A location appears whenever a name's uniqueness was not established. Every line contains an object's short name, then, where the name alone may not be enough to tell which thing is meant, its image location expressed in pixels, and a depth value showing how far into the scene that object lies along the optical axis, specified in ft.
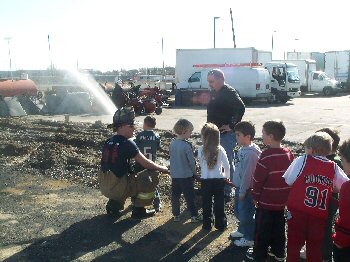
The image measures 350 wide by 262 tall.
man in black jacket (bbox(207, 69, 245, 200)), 21.16
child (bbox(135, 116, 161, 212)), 21.08
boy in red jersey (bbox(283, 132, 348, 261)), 12.62
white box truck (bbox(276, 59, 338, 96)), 118.73
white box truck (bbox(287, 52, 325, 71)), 143.74
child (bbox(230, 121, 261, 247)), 15.84
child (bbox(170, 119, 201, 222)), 18.70
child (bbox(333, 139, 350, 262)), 11.18
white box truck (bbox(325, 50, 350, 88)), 133.69
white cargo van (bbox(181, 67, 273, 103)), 89.66
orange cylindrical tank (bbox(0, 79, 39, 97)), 77.20
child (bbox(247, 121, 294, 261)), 14.07
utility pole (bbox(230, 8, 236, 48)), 182.19
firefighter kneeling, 19.17
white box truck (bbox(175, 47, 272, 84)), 101.04
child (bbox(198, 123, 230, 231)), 17.28
